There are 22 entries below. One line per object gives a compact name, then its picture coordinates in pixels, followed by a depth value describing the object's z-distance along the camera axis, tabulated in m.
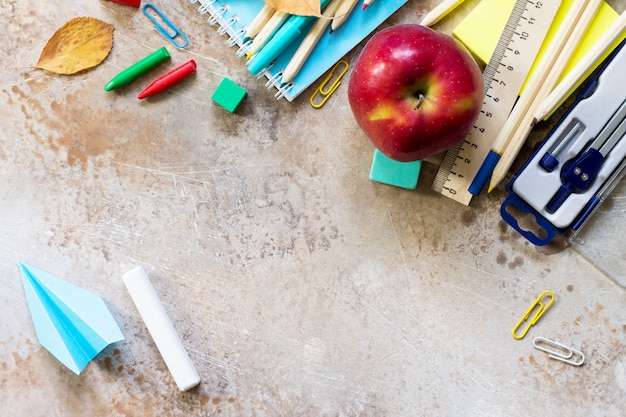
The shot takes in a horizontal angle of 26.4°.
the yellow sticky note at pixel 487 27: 0.78
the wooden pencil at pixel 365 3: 0.78
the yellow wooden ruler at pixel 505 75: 0.78
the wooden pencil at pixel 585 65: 0.77
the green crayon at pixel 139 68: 0.80
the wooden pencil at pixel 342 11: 0.78
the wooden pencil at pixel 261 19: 0.79
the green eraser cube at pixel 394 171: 0.79
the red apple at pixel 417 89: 0.74
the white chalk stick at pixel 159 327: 0.80
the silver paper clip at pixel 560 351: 0.80
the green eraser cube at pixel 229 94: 0.80
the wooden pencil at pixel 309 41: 0.78
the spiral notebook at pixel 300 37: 0.79
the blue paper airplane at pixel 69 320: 0.79
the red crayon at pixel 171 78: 0.80
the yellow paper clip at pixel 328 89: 0.80
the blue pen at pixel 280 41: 0.78
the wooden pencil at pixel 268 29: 0.78
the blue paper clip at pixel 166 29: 0.80
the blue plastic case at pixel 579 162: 0.77
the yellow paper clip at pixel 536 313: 0.80
